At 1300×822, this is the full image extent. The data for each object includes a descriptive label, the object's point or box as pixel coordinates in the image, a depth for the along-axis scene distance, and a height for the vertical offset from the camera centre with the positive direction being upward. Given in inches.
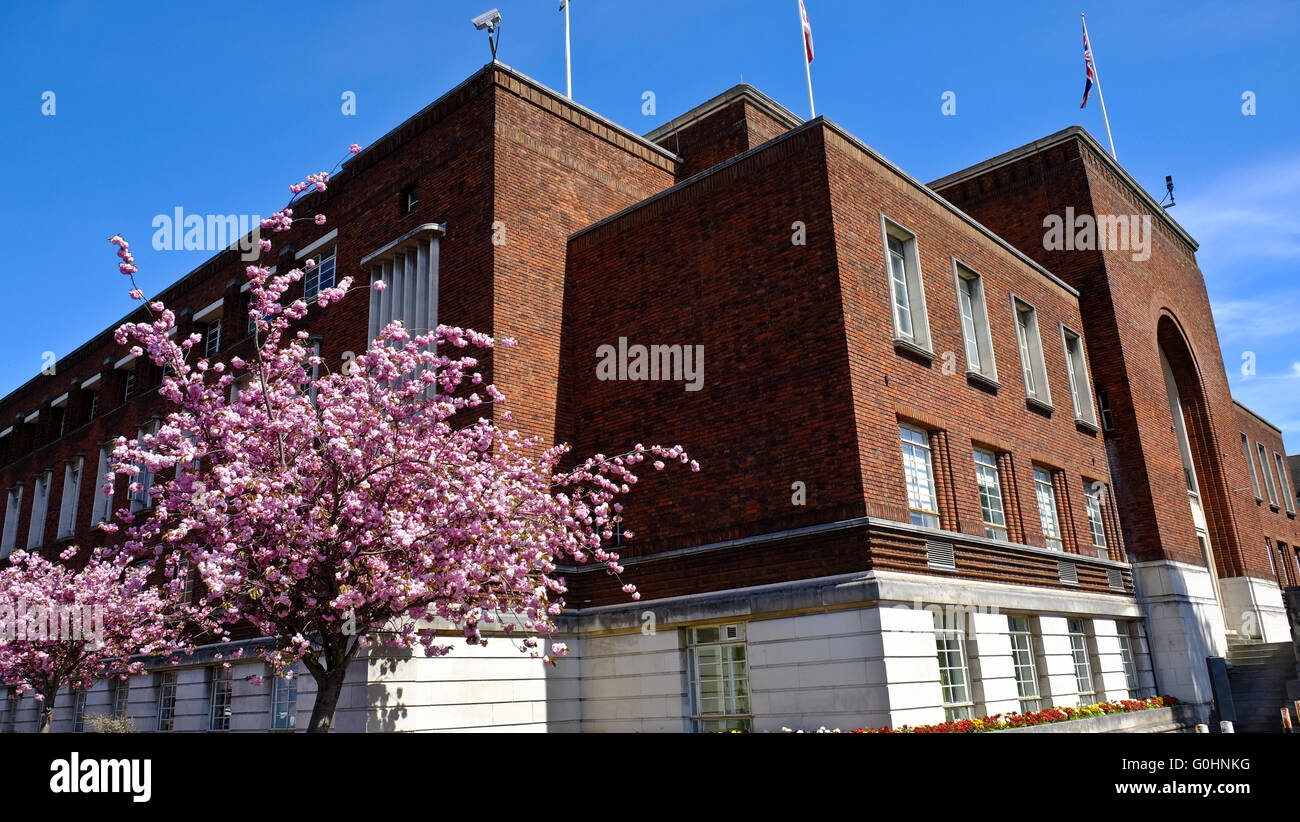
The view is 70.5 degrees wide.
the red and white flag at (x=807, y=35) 903.7 +620.4
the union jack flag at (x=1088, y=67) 1191.6 +755.4
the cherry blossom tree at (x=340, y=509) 456.4 +103.7
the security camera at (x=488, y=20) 803.4 +574.9
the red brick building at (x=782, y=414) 605.6 +211.7
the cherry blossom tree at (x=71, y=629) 857.5 +93.6
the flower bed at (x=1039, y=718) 567.8 -26.5
